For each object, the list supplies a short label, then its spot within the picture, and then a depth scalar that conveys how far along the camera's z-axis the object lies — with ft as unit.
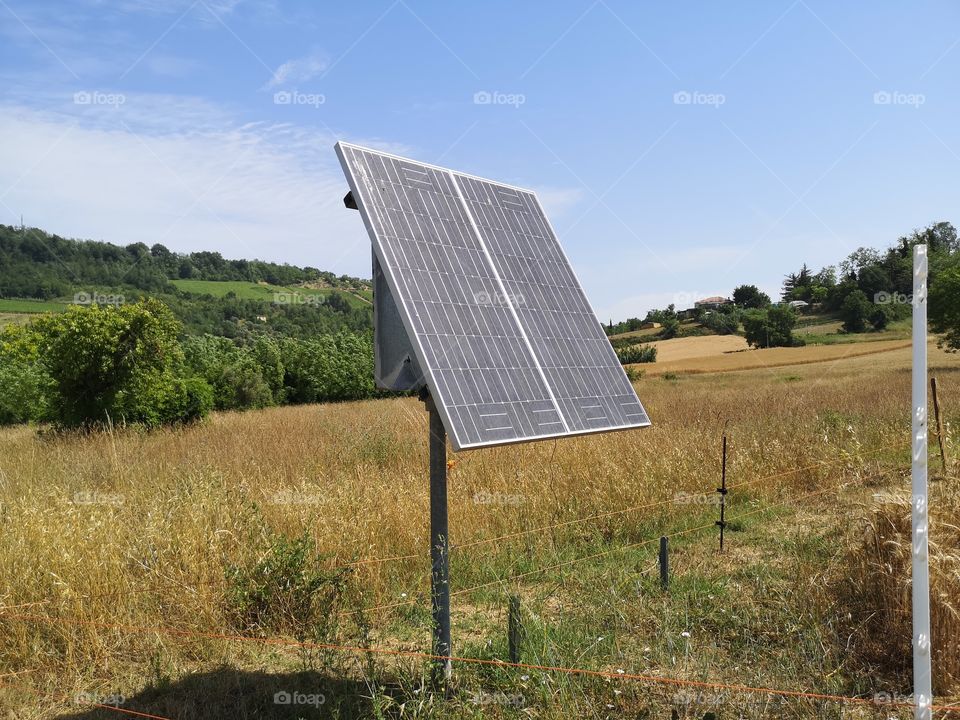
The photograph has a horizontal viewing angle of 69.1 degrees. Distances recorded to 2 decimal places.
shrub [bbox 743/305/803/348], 193.06
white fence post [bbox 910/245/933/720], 10.29
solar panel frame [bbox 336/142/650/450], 13.60
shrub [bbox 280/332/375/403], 146.51
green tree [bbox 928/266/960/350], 150.41
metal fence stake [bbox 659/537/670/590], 21.09
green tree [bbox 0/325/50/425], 104.12
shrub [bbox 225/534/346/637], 19.65
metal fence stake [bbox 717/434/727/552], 26.08
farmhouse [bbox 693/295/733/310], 249.08
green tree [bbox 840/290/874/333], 181.78
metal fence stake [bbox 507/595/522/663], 16.11
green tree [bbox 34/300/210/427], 66.85
